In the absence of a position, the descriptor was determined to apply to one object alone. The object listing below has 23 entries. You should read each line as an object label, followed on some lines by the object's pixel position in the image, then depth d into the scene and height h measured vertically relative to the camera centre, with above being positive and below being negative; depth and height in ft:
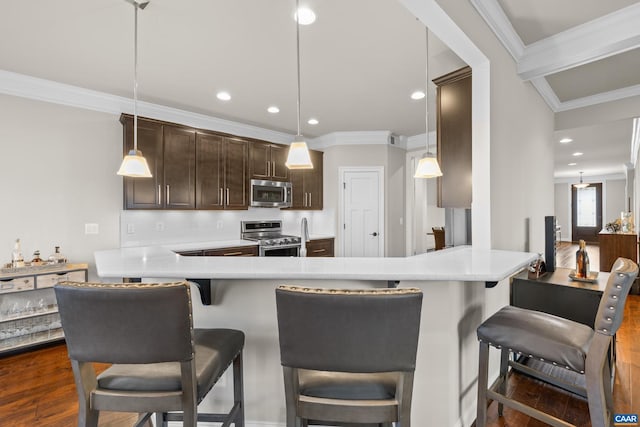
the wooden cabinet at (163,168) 11.58 +1.95
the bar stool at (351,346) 3.03 -1.35
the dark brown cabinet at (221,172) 13.20 +1.94
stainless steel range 14.17 -1.18
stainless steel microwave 14.95 +1.06
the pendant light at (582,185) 37.52 +3.20
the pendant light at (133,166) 7.06 +1.17
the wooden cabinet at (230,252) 12.21 -1.54
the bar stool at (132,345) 3.26 -1.40
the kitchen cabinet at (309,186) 16.92 +1.57
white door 17.25 +0.07
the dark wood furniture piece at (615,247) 15.42 -1.90
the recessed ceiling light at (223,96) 11.33 +4.52
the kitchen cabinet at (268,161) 15.02 +2.74
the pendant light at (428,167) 7.42 +1.11
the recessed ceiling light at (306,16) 6.70 +4.47
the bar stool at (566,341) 4.07 -1.91
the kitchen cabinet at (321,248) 16.12 -1.83
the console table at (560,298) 6.76 -2.06
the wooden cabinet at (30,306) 9.10 -2.83
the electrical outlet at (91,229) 11.07 -0.45
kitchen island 4.69 -1.74
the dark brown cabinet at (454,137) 7.57 +1.92
